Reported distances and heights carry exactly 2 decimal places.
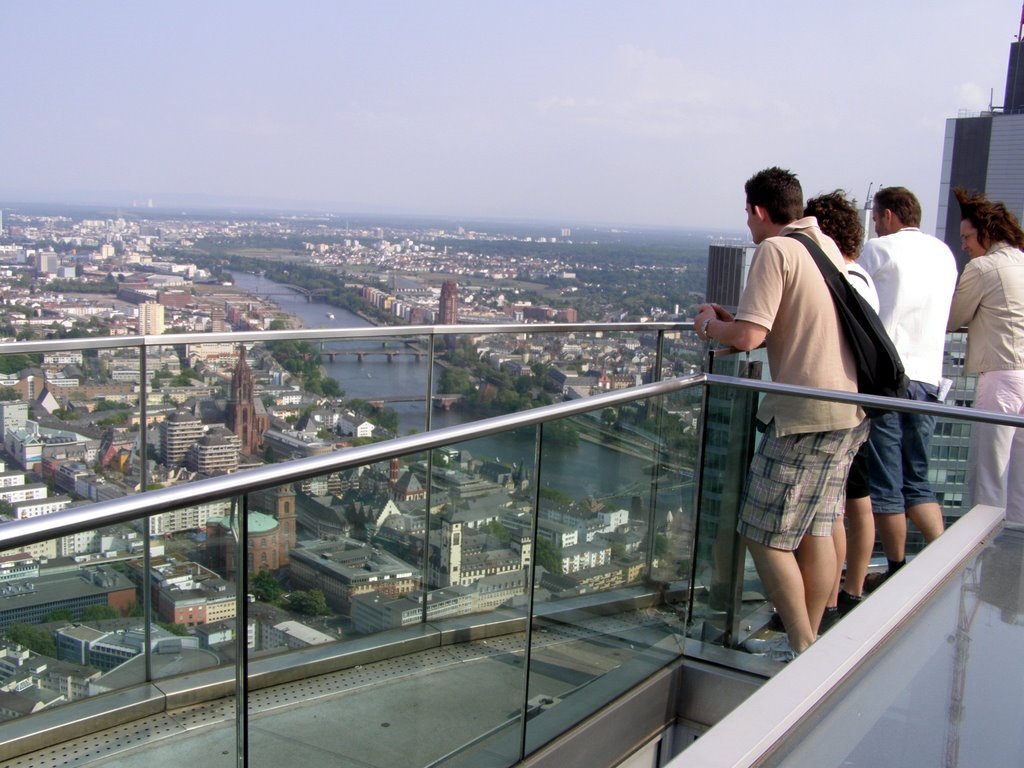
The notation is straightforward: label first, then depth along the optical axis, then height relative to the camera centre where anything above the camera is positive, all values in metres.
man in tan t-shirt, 3.49 -0.59
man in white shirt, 3.87 -0.36
